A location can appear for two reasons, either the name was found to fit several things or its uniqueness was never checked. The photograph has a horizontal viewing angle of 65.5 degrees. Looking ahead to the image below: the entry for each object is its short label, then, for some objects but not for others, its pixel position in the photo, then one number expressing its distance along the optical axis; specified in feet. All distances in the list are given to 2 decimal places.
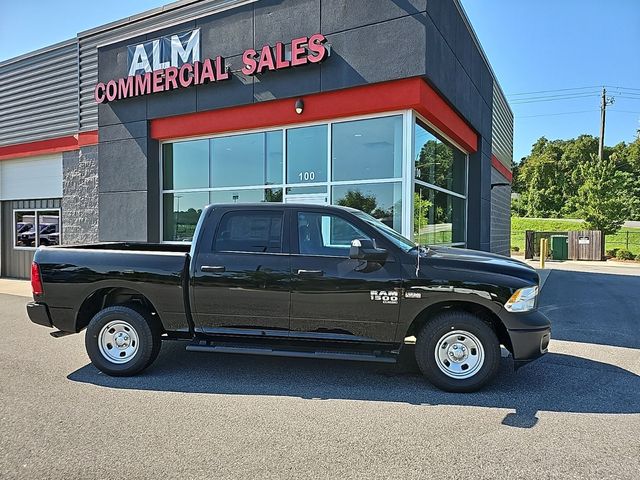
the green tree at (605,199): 101.50
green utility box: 92.02
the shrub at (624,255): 92.63
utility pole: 151.31
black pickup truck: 16.63
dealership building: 30.48
